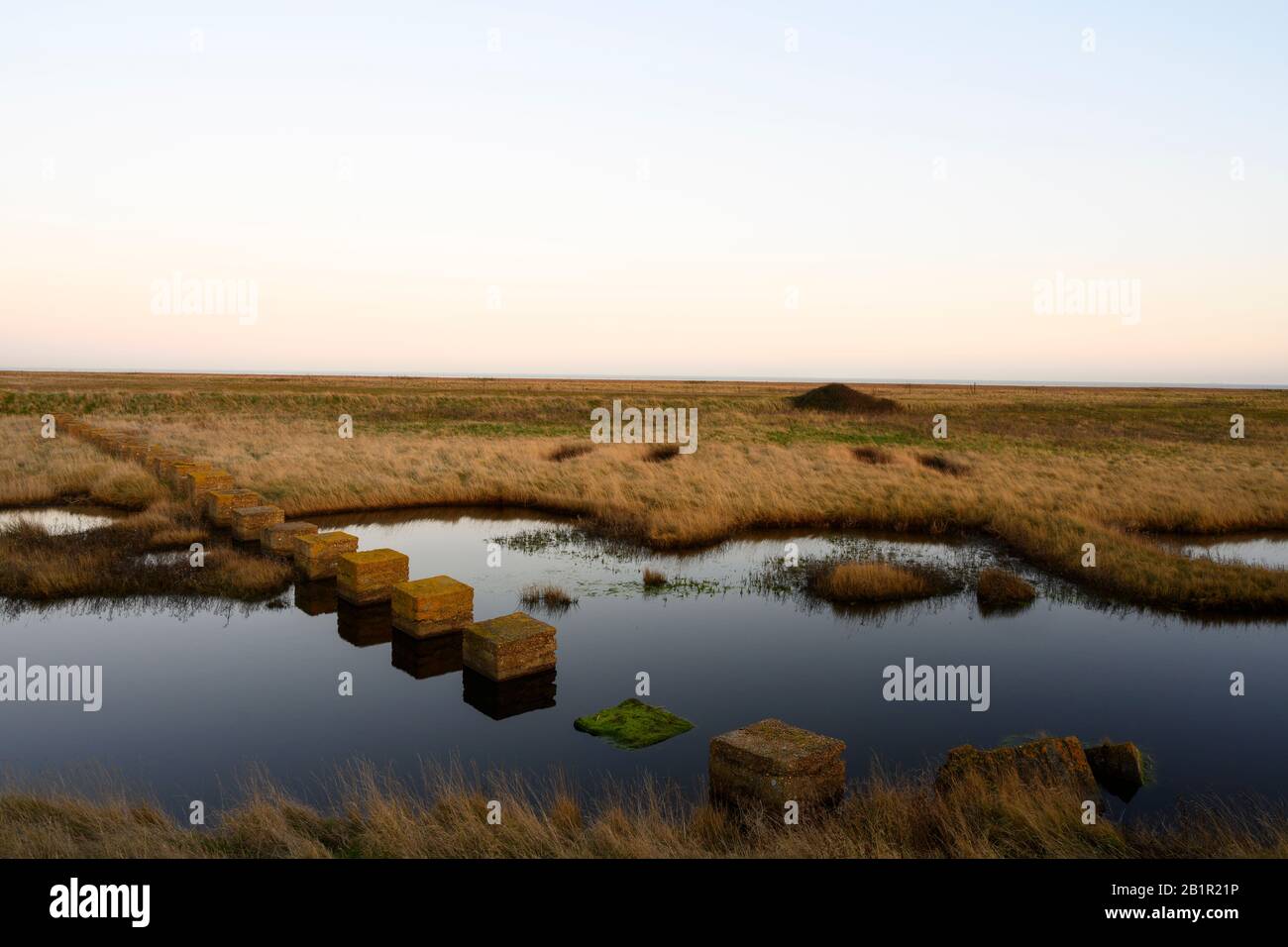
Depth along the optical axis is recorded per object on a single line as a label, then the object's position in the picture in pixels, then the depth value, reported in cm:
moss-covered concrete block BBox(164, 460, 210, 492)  1955
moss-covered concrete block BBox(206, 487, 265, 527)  1661
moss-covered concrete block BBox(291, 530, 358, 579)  1323
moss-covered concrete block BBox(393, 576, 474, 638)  1049
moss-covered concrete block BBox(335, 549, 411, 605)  1198
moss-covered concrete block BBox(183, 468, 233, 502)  1807
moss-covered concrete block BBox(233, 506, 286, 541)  1547
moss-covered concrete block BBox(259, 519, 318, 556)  1438
